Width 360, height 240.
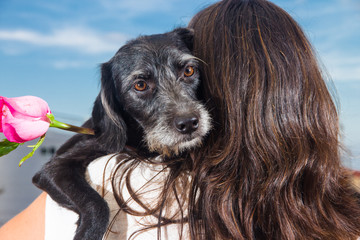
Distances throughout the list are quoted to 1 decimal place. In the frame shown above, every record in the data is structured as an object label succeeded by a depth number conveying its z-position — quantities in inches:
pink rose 12.7
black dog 18.8
